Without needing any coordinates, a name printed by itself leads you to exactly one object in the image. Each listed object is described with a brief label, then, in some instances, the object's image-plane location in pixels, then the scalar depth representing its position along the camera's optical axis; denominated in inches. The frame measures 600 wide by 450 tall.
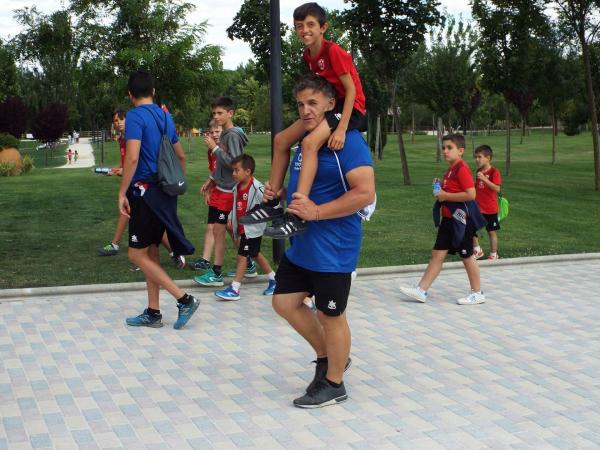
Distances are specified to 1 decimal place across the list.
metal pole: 349.7
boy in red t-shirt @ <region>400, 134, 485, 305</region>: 307.0
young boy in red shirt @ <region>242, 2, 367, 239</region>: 190.1
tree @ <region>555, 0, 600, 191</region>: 811.0
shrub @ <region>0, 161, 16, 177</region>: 1045.8
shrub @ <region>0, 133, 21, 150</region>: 1135.6
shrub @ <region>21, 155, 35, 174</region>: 1147.3
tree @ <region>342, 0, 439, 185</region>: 792.3
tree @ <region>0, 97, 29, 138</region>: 2031.3
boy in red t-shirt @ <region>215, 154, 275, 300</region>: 307.9
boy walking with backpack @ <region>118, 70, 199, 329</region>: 259.6
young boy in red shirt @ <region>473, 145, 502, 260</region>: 408.2
